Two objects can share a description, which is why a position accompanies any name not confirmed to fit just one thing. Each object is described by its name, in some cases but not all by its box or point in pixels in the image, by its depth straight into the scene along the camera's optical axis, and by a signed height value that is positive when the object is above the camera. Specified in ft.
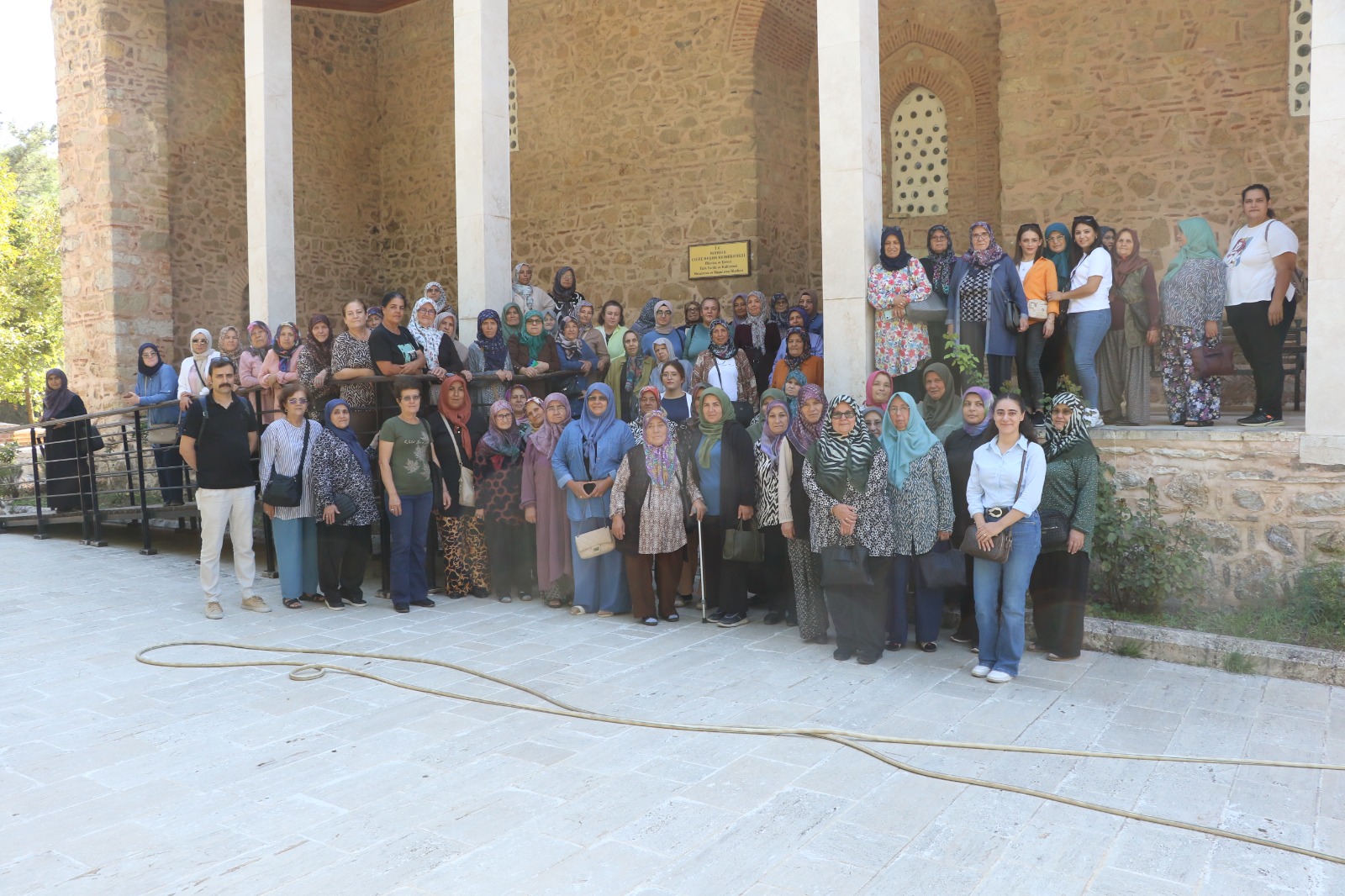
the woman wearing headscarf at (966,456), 18.19 -1.24
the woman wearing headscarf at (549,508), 22.74 -2.54
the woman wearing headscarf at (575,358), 25.38 +0.81
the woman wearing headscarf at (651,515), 20.84 -2.50
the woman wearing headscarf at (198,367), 29.25 +0.78
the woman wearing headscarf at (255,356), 28.02 +1.05
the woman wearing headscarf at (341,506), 22.61 -2.43
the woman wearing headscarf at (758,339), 28.73 +1.36
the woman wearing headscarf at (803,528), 19.03 -2.54
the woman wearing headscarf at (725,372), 26.35 +0.43
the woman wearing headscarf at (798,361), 26.22 +0.67
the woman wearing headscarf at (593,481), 21.83 -1.86
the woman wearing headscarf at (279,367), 25.75 +0.67
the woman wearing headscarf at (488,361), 24.99 +0.74
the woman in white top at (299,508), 22.41 -2.36
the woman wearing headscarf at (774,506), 19.42 -2.21
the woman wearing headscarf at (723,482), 20.48 -1.83
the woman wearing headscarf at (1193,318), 20.93 +1.29
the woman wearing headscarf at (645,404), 21.98 -0.31
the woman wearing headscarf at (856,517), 17.87 -2.22
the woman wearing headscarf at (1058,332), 21.67 +1.07
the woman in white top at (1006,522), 16.55 -2.16
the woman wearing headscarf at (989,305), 21.36 +1.63
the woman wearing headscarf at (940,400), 20.03 -0.27
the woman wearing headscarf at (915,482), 17.94 -1.65
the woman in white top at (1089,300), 21.13 +1.69
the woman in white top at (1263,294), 20.31 +1.72
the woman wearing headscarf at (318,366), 25.16 +0.69
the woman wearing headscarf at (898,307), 21.85 +1.66
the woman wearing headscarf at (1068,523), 17.48 -2.32
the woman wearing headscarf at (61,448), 34.73 -1.70
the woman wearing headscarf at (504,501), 23.47 -2.45
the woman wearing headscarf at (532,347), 25.96 +1.10
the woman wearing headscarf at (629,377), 26.55 +0.34
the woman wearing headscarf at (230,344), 29.40 +1.42
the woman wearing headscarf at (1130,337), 21.43 +0.95
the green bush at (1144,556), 19.01 -3.14
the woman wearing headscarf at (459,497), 23.38 -2.34
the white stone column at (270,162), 32.24 +7.15
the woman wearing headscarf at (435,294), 27.41 +2.58
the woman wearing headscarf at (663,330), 28.22 +1.63
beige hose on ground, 11.18 -4.59
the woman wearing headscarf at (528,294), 29.63 +2.73
